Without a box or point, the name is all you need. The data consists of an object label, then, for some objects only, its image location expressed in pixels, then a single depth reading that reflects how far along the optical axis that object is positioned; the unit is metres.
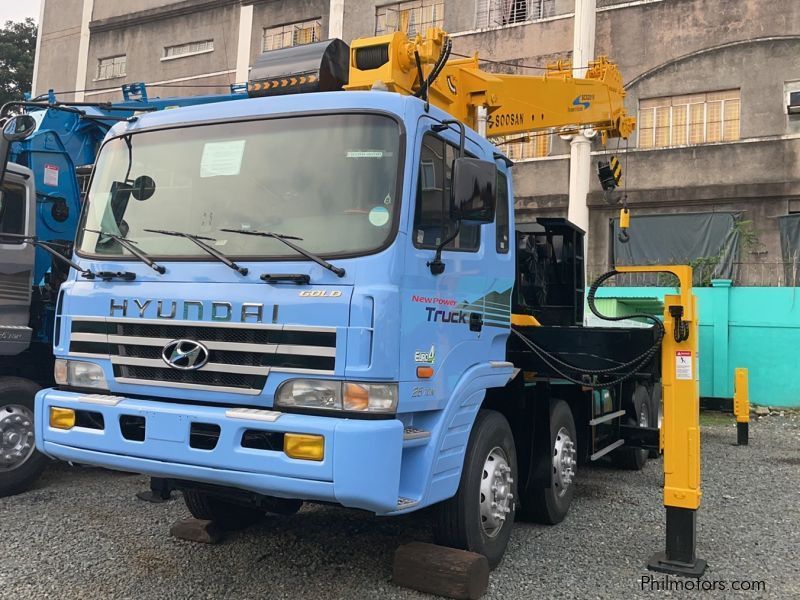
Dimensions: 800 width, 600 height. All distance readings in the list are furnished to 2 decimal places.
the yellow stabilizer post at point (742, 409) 9.82
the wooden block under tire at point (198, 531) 4.74
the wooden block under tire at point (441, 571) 3.78
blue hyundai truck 3.30
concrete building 16.69
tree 34.16
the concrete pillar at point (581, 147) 18.19
